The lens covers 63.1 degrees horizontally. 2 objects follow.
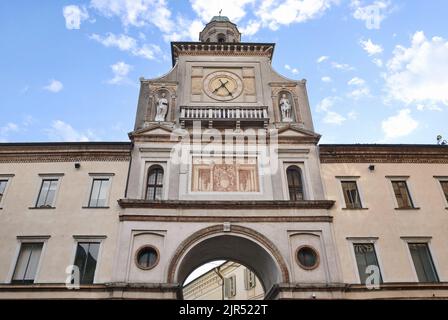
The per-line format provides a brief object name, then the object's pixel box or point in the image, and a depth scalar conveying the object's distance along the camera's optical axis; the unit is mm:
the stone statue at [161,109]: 22642
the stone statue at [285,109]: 23000
